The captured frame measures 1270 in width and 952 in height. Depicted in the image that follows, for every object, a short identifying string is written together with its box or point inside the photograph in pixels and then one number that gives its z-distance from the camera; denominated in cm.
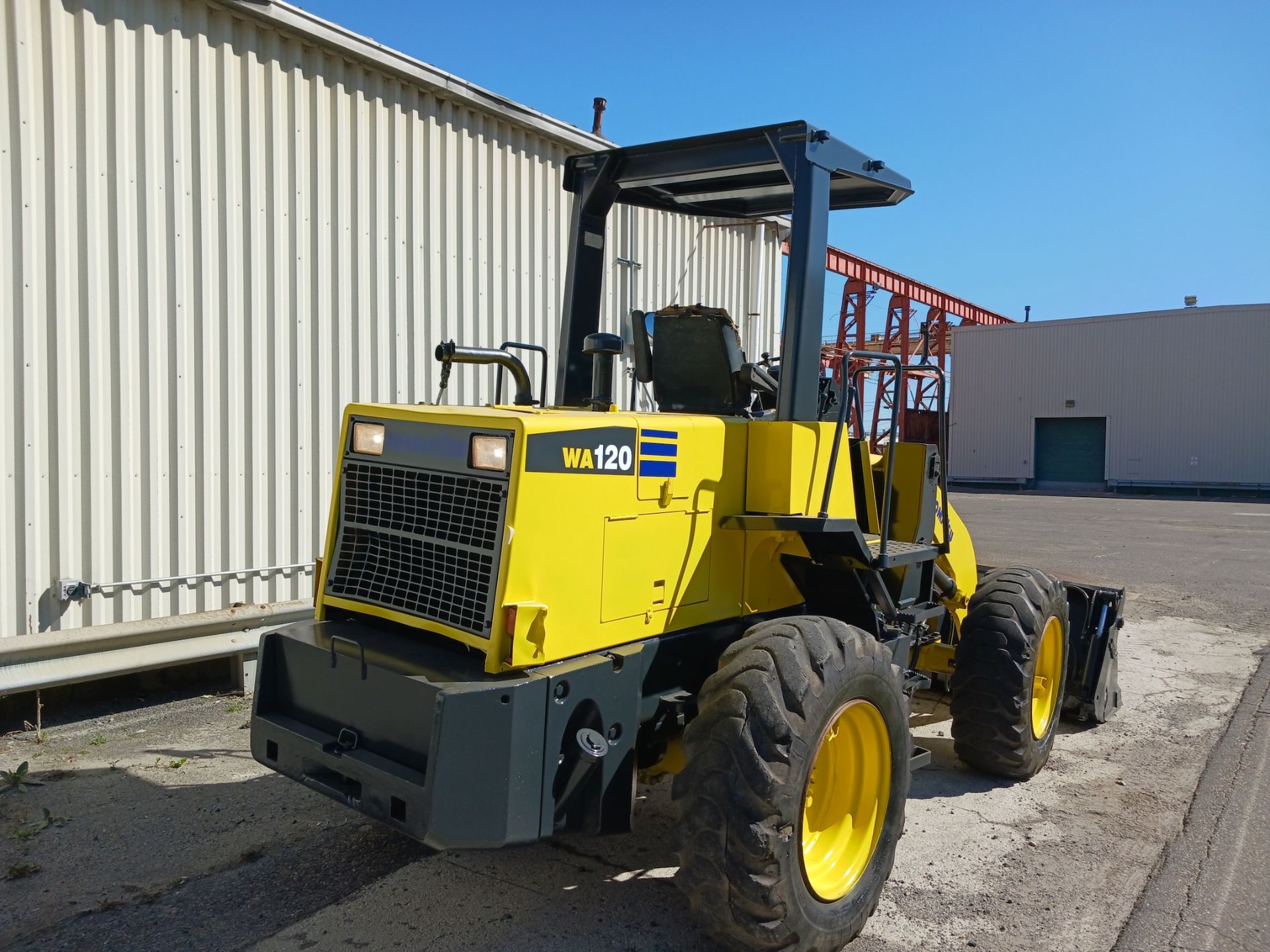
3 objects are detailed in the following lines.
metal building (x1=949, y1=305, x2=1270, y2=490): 3153
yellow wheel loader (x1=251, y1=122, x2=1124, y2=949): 314
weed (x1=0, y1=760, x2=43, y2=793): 485
